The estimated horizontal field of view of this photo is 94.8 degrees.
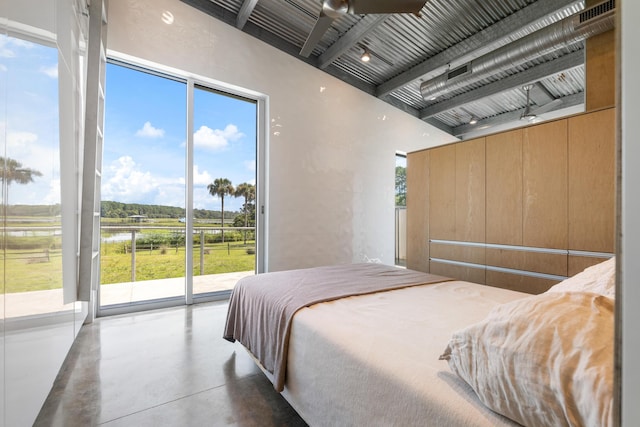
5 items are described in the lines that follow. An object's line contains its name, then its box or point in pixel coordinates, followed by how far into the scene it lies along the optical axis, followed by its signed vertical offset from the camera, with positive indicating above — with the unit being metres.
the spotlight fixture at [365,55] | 4.01 +2.18
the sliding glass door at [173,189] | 3.32 +0.29
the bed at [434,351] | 0.68 -0.50
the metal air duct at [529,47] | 2.57 +1.82
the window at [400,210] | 5.85 +0.10
